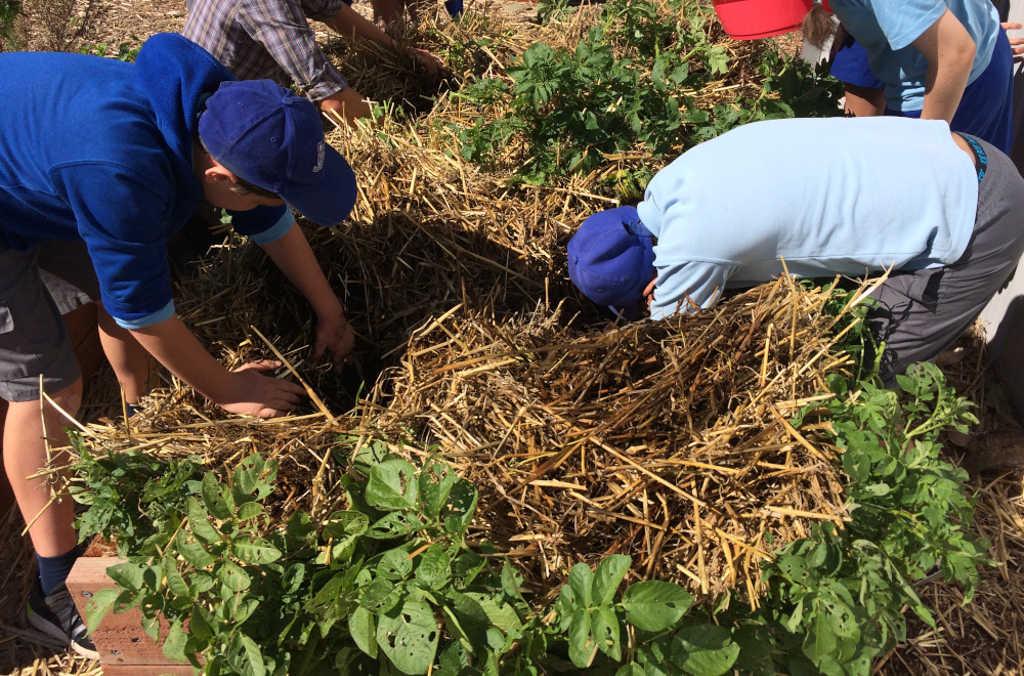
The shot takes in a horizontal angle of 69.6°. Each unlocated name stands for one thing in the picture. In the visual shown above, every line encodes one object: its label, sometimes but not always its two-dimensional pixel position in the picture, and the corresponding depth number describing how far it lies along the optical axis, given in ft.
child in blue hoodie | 5.19
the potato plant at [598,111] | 8.64
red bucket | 8.14
